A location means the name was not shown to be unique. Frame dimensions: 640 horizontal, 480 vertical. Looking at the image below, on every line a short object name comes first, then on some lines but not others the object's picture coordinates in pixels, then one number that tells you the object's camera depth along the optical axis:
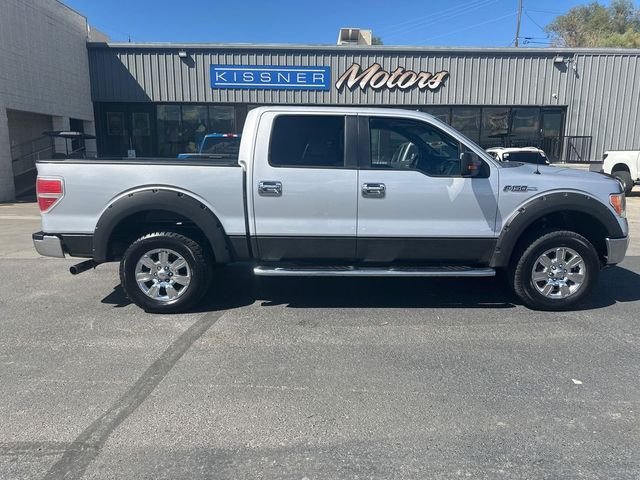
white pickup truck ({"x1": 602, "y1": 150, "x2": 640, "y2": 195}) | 15.55
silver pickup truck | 4.57
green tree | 49.38
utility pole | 42.10
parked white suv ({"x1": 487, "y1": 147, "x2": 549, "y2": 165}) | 13.41
